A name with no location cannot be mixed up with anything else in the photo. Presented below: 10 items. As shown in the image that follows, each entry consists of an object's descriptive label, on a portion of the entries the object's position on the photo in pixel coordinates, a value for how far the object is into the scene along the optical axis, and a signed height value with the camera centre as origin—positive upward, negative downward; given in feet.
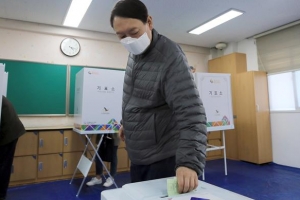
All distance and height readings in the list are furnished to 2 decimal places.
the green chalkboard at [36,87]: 11.25 +1.72
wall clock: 12.58 +4.26
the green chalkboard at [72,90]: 12.40 +1.63
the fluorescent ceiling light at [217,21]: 11.14 +5.38
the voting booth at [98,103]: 9.05 +0.66
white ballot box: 2.04 -0.77
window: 12.71 +1.50
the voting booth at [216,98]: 10.99 +0.93
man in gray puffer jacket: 2.34 +0.19
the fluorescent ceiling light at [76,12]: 9.85 +5.32
